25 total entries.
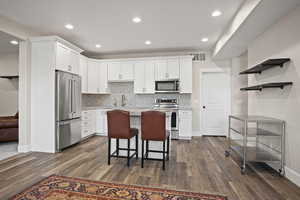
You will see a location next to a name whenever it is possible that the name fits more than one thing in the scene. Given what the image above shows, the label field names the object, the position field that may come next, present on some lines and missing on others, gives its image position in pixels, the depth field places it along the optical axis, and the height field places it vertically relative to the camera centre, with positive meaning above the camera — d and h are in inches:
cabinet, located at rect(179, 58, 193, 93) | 199.3 +30.1
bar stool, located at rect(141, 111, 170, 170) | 107.2 -18.6
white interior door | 208.1 -4.4
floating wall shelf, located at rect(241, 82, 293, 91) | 93.9 +8.7
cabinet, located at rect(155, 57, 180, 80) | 201.5 +39.2
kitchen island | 128.4 -36.1
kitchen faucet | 230.1 -3.2
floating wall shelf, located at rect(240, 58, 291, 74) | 96.1 +22.8
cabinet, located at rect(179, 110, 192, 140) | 194.1 -31.1
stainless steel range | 195.3 -10.9
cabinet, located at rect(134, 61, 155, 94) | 207.8 +28.7
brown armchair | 167.9 -33.4
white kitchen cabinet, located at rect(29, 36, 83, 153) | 144.1 +9.1
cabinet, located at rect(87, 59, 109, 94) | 212.8 +29.7
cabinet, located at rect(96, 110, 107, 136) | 210.7 -31.7
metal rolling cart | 100.6 -34.3
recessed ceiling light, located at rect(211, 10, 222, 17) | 114.9 +63.7
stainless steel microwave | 201.2 +16.3
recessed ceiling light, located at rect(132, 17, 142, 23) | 126.2 +64.6
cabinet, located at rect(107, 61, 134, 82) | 213.8 +38.0
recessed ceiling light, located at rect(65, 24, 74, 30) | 139.6 +65.4
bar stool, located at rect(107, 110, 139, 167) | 110.2 -18.8
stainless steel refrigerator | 145.6 -10.2
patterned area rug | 76.6 -47.8
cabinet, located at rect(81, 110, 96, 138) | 186.1 -30.3
